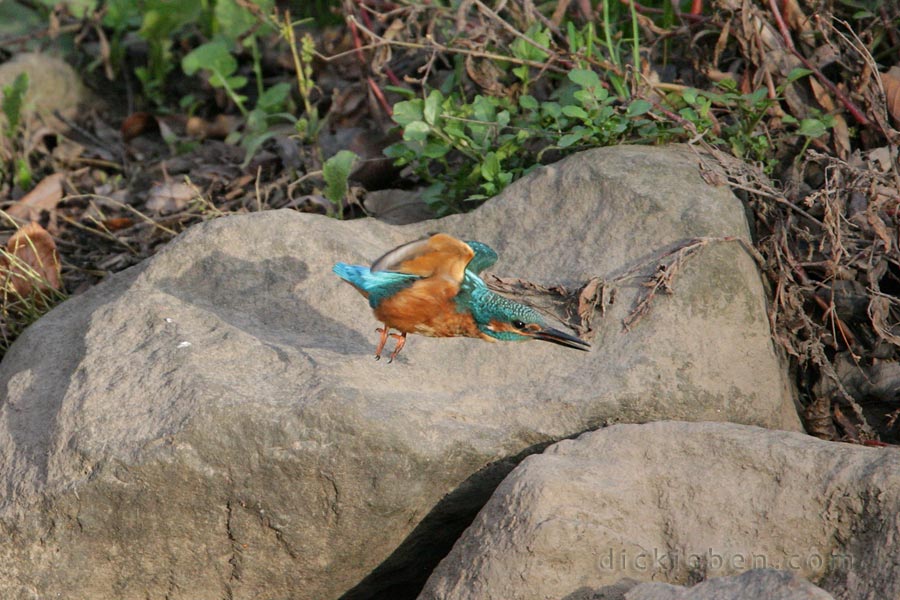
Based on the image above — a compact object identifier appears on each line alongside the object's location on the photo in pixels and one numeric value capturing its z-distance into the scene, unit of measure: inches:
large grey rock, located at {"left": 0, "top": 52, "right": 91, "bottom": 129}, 468.0
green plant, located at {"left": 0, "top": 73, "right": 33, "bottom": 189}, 420.8
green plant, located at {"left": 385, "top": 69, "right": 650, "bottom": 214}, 319.0
